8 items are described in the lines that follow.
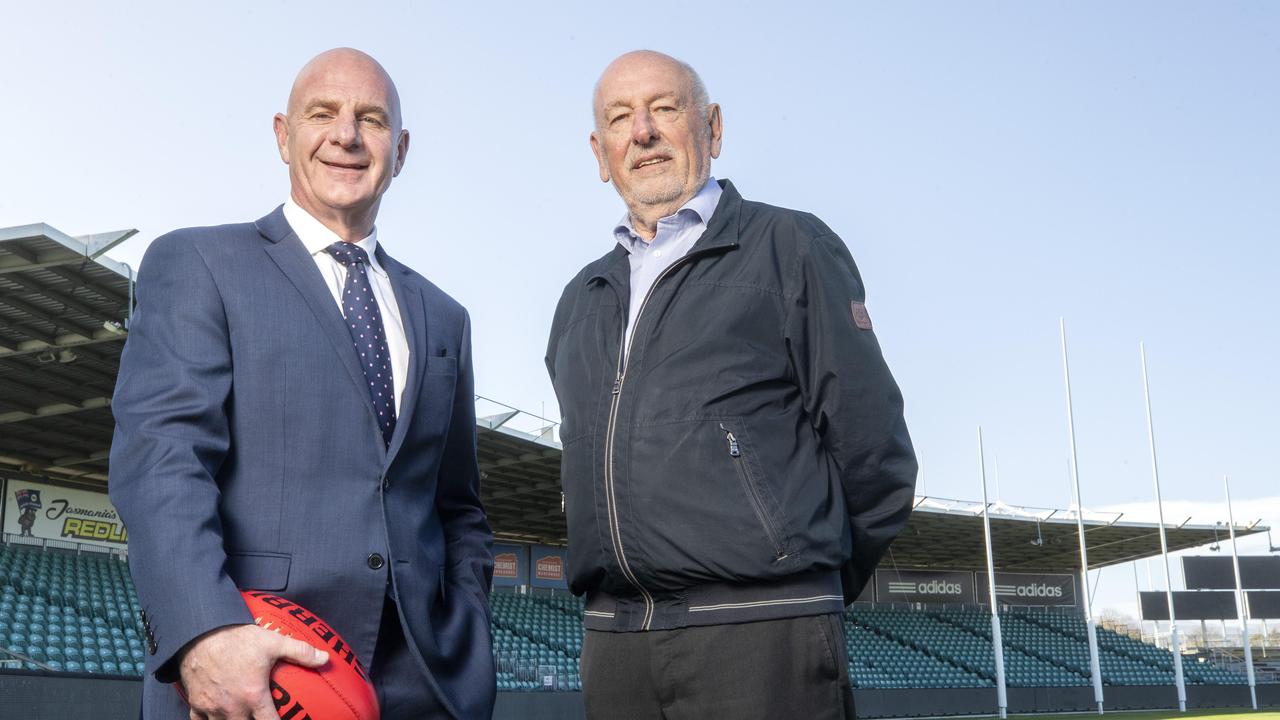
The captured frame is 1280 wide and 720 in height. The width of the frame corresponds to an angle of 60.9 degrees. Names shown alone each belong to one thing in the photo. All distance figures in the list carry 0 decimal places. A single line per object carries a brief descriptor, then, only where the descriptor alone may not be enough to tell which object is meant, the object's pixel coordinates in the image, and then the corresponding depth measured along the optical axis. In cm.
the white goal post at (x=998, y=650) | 2586
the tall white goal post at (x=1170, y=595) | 2894
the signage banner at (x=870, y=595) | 3484
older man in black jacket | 228
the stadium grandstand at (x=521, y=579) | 1358
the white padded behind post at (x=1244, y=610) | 3159
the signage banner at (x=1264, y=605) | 3481
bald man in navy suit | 194
